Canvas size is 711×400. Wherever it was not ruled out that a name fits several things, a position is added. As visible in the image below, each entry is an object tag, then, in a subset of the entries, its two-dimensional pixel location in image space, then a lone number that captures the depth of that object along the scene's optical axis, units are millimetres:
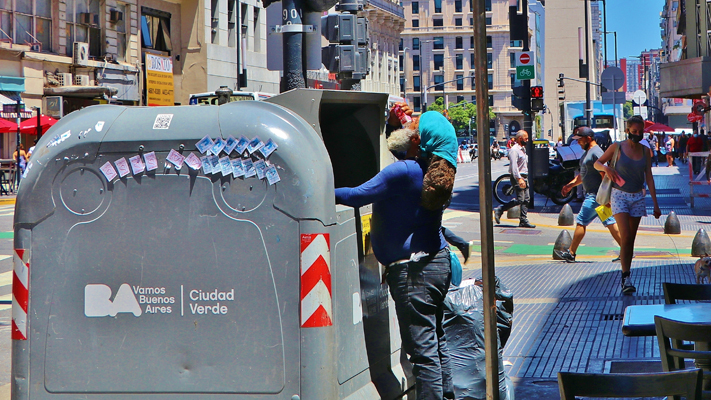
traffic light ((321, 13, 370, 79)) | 11594
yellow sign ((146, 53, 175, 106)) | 36625
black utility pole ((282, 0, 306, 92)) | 9203
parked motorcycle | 21531
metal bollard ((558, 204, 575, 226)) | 16906
